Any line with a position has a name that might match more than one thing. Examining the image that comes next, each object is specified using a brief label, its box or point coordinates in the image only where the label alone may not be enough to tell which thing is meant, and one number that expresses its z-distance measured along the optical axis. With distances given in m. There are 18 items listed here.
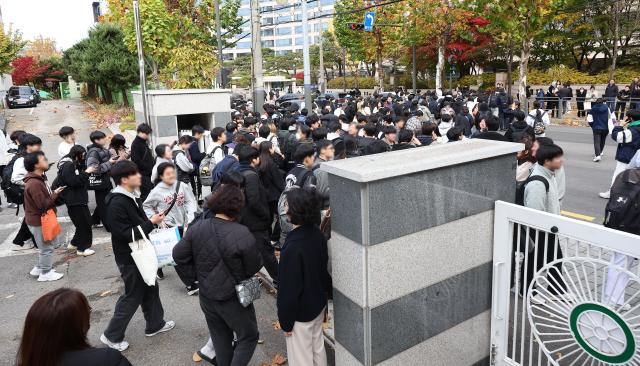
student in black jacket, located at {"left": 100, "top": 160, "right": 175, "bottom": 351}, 4.27
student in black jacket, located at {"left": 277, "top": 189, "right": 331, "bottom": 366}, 3.25
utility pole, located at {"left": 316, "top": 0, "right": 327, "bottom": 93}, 44.18
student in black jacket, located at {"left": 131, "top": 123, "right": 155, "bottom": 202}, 7.95
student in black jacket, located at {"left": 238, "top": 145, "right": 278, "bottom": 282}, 5.15
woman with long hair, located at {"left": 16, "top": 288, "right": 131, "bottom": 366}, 2.06
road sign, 24.80
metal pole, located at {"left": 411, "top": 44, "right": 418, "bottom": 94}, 34.13
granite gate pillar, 2.98
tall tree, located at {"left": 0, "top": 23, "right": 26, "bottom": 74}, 25.47
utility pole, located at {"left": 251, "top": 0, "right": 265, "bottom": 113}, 14.84
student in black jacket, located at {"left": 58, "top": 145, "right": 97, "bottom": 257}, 6.69
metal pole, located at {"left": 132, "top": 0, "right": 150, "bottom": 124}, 10.32
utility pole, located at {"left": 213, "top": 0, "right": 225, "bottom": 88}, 19.61
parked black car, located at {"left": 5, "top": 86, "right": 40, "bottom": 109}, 32.91
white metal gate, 2.68
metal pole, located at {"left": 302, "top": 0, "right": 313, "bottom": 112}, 15.29
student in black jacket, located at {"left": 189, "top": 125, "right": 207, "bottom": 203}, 8.52
